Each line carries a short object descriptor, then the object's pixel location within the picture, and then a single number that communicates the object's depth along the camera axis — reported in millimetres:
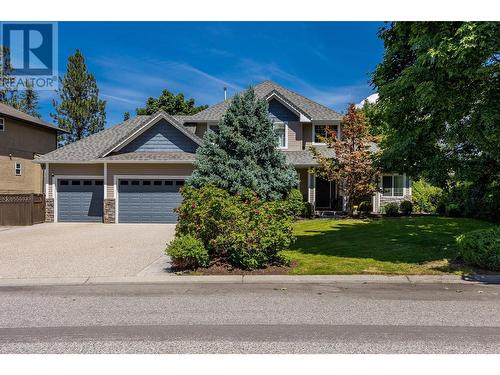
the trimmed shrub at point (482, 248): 7996
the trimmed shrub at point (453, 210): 19719
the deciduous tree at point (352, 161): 19016
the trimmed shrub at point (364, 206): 21109
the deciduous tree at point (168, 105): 41906
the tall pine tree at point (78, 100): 36312
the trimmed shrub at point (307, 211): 20344
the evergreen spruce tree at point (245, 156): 10445
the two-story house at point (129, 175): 19641
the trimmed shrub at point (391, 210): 20625
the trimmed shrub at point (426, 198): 22328
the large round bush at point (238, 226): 8578
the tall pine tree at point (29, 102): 41094
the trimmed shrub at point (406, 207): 21000
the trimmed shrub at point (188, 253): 8453
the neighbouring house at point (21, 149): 24875
